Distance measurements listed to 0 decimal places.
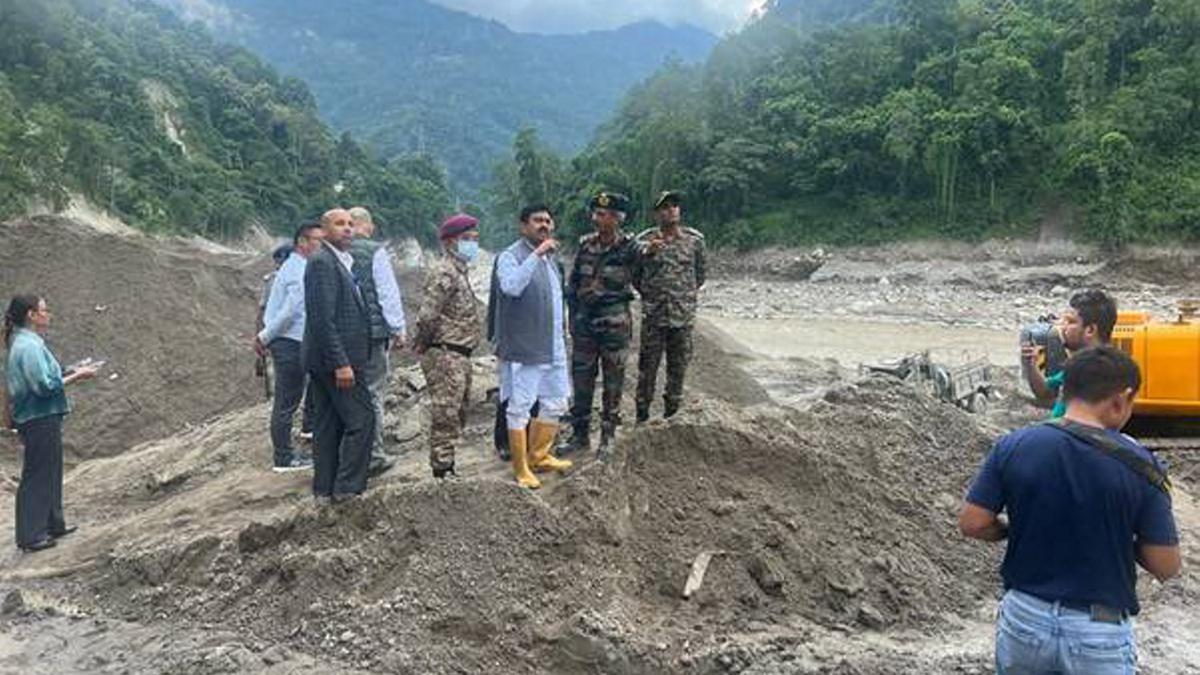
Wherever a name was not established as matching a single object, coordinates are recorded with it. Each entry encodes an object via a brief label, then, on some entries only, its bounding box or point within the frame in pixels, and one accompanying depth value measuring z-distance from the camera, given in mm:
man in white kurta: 5480
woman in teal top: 5863
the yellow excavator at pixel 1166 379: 7300
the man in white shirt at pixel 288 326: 6516
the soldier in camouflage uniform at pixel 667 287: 6266
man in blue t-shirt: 2617
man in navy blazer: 5070
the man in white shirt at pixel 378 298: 6062
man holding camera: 4133
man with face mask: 5512
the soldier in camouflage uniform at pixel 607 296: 5938
